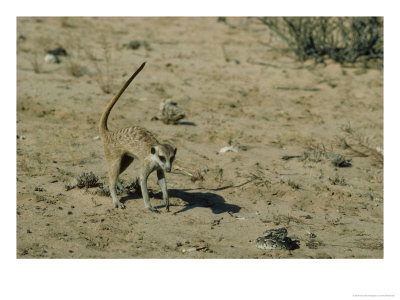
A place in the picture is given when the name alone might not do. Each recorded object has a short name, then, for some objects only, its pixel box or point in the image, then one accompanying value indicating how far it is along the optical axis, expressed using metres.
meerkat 13.07
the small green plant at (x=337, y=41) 29.08
